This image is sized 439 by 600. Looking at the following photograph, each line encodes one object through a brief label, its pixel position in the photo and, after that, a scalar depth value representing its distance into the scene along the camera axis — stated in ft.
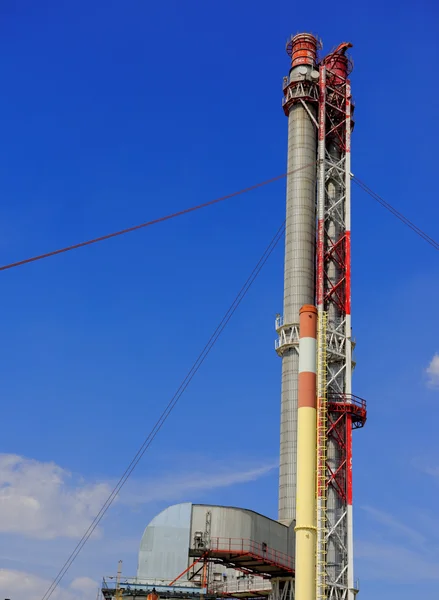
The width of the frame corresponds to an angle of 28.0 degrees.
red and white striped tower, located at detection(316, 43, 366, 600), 240.53
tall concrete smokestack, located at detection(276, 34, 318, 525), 253.03
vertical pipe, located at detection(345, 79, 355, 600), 241.76
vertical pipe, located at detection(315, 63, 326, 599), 225.50
